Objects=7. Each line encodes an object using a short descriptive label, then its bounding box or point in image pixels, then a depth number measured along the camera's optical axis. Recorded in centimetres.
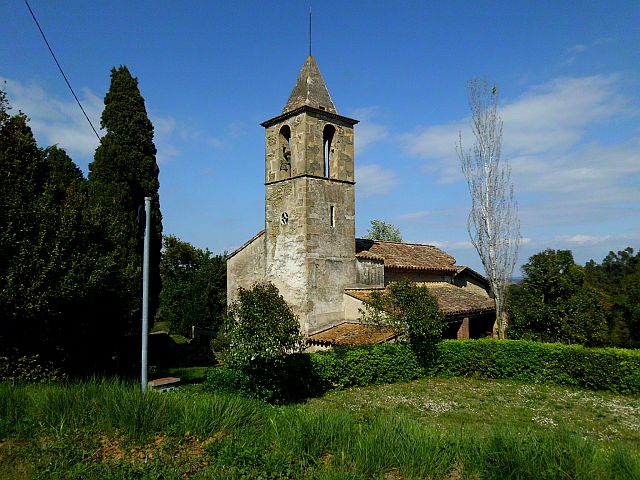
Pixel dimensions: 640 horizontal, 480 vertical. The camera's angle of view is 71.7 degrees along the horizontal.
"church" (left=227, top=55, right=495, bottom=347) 1923
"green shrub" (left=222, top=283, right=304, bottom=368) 1223
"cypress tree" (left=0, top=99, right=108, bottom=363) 971
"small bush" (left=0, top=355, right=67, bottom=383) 1005
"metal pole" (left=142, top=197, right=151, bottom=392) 880
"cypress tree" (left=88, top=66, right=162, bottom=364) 1619
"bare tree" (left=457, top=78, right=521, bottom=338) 2168
